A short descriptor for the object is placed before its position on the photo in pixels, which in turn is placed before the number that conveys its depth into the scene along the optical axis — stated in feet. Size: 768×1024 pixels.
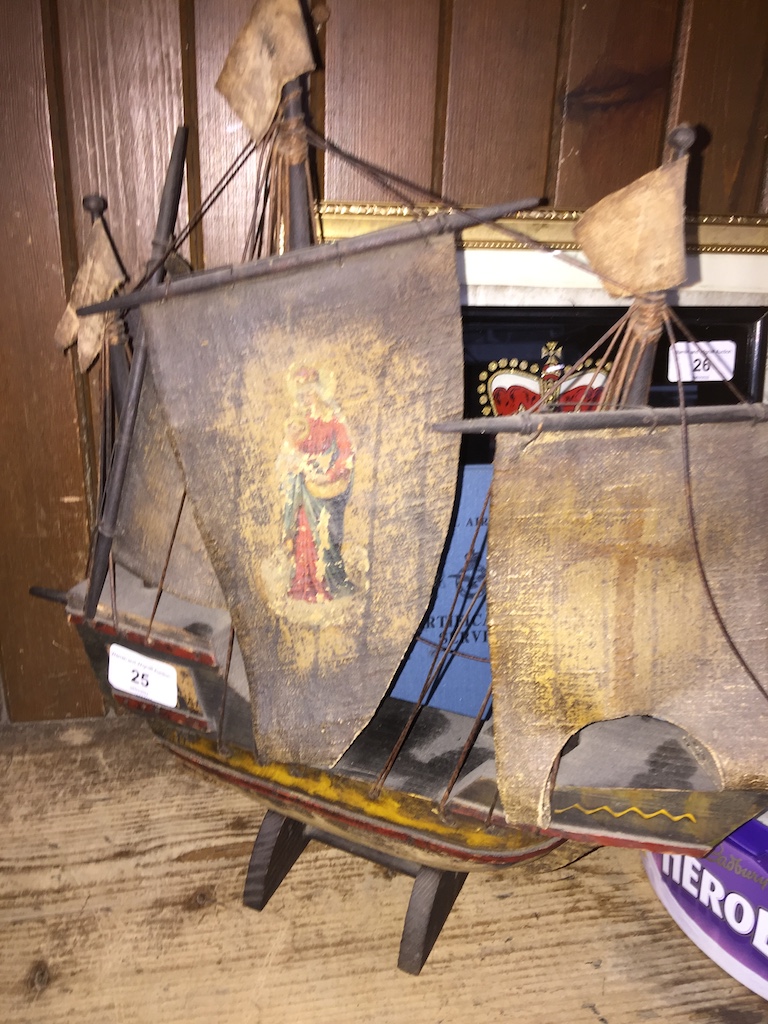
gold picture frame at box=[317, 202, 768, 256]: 2.73
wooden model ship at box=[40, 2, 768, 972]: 1.93
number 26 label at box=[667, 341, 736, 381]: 2.88
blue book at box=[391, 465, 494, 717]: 2.89
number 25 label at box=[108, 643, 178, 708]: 2.37
